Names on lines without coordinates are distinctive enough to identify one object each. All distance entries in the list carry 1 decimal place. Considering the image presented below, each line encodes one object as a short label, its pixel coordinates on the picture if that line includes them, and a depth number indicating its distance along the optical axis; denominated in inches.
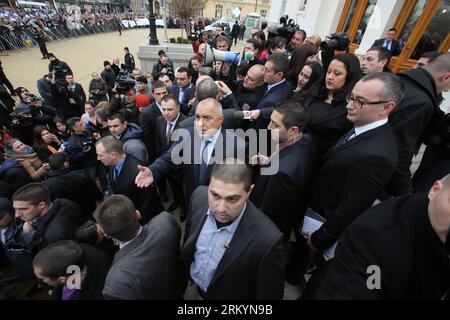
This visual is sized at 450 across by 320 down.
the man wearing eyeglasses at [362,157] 66.6
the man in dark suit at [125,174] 105.9
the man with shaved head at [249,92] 137.4
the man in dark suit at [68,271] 68.4
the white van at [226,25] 847.9
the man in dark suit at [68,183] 118.1
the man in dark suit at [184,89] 164.3
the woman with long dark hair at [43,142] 158.6
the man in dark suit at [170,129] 126.0
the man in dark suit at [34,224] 90.7
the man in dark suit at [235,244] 61.2
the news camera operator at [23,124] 171.2
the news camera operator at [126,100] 163.5
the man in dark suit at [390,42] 229.9
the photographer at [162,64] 267.5
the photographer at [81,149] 141.6
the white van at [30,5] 1227.2
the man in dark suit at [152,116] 143.9
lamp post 349.4
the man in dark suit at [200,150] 97.9
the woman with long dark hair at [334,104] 93.4
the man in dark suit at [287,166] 80.7
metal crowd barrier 582.9
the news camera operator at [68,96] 228.4
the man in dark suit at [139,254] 61.9
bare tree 620.9
